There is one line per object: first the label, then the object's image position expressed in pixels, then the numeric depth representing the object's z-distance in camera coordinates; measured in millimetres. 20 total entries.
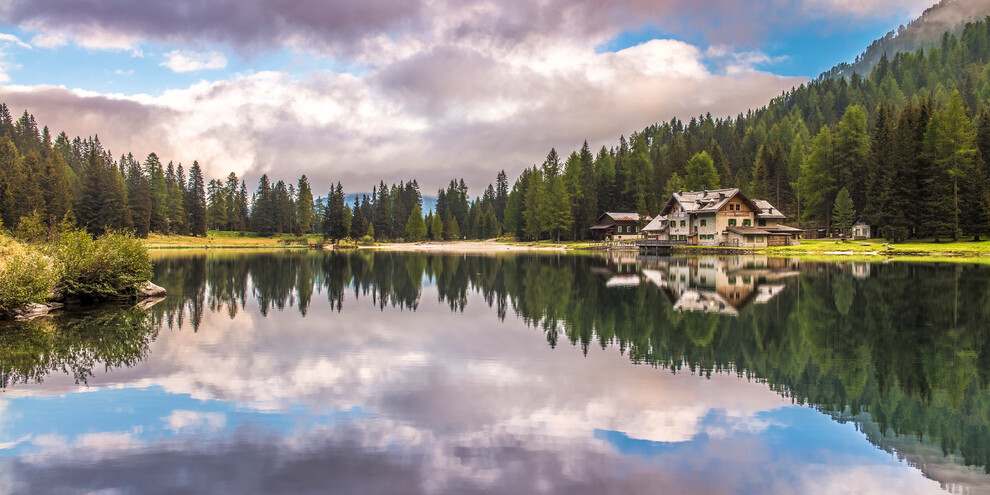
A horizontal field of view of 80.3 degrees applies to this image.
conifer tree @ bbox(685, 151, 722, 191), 104812
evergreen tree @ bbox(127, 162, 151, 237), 112125
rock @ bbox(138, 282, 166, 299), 31111
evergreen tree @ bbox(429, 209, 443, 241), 149500
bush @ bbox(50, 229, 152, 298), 27344
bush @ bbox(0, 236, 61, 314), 22156
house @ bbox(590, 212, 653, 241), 108375
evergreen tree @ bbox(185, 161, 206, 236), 133788
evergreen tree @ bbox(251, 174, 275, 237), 138375
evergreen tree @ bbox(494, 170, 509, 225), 178250
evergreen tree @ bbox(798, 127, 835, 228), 92562
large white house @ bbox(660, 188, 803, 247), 80125
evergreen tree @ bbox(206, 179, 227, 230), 148362
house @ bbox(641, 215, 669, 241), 94250
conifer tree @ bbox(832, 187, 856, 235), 82125
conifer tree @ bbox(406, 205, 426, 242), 149875
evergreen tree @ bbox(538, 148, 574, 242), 109188
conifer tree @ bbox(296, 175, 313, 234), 140750
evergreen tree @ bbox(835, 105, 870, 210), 89688
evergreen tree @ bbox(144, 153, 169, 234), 122250
